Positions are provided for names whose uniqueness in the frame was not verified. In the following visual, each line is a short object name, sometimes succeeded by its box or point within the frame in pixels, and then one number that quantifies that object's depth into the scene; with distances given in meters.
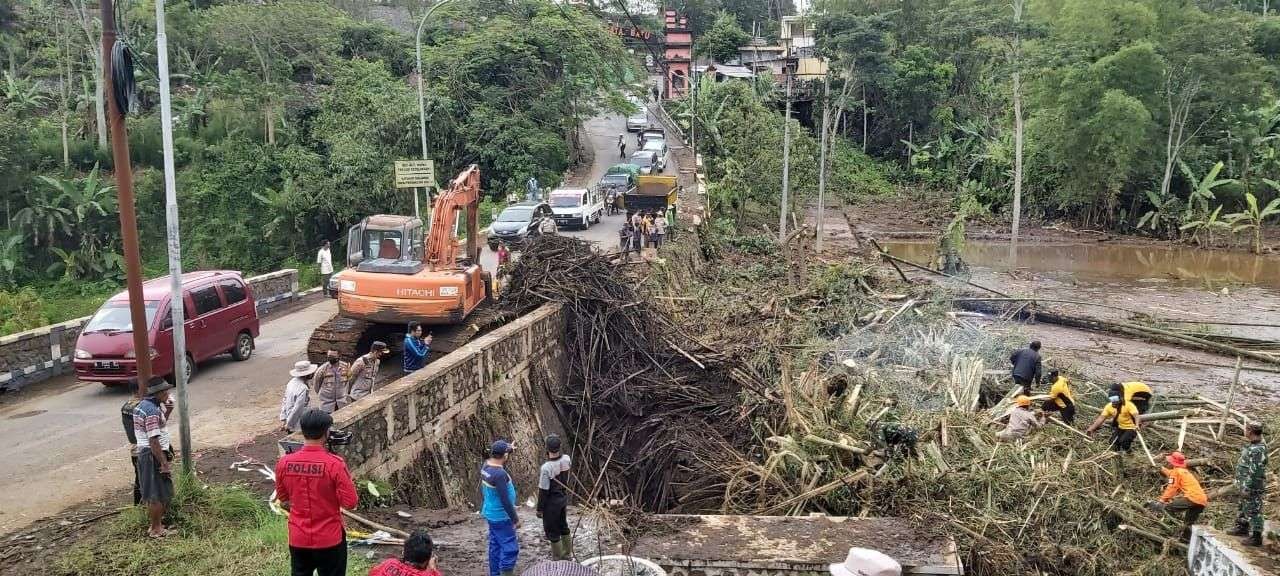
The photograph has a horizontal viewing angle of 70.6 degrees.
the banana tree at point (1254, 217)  37.28
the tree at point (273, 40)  38.38
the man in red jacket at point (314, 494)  5.30
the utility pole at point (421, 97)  21.81
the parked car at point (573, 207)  28.56
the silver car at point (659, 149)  41.33
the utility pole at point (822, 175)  32.31
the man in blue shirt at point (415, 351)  12.16
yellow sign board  20.27
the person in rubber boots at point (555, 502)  7.25
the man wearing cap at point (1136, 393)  12.31
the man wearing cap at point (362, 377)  11.09
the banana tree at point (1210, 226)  38.09
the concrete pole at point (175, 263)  8.05
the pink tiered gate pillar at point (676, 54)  62.56
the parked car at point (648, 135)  48.53
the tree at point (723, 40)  63.72
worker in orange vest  9.47
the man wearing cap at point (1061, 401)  12.58
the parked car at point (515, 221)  25.02
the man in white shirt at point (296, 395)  9.84
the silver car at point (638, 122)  54.69
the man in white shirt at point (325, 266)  21.06
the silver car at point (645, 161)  39.64
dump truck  29.34
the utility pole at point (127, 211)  7.66
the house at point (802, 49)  59.38
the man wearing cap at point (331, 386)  10.56
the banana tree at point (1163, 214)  40.03
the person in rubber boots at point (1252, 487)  8.67
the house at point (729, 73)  58.05
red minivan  12.48
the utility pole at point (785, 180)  28.42
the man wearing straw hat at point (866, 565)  5.97
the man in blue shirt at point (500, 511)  6.66
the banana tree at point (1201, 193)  38.97
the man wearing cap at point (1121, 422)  11.83
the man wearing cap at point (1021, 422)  11.68
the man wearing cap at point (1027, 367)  13.60
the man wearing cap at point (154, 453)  7.18
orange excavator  13.55
